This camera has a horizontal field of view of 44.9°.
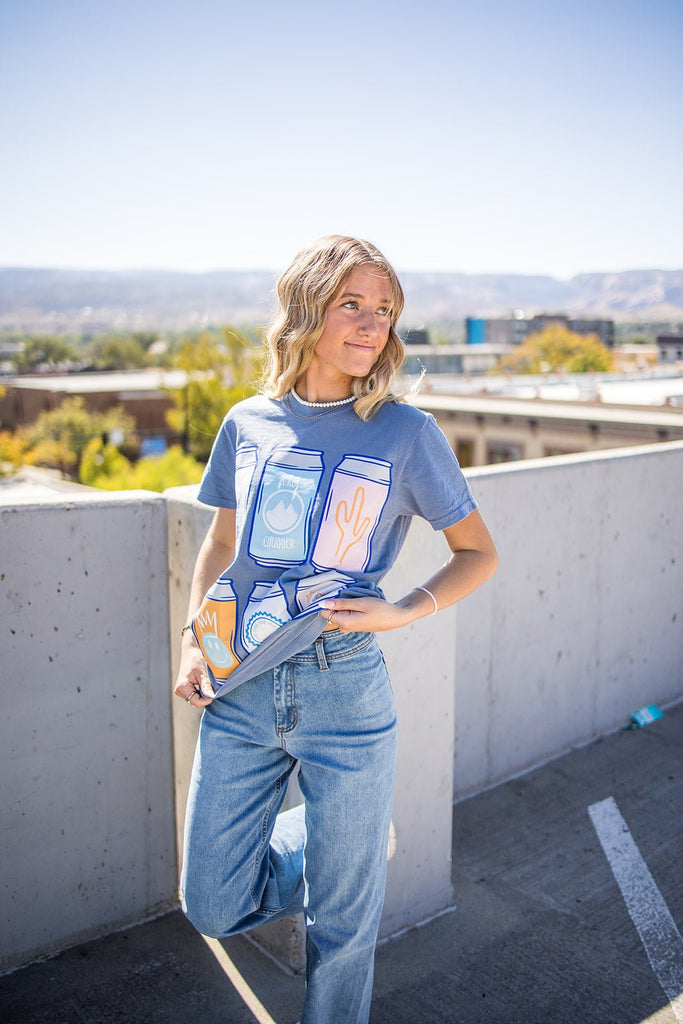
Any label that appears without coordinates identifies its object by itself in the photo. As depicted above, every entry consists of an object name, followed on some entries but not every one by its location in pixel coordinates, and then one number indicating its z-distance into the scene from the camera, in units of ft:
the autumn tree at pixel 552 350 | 279.08
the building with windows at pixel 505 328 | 408.26
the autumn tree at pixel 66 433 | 226.17
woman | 5.88
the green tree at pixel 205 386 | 227.81
